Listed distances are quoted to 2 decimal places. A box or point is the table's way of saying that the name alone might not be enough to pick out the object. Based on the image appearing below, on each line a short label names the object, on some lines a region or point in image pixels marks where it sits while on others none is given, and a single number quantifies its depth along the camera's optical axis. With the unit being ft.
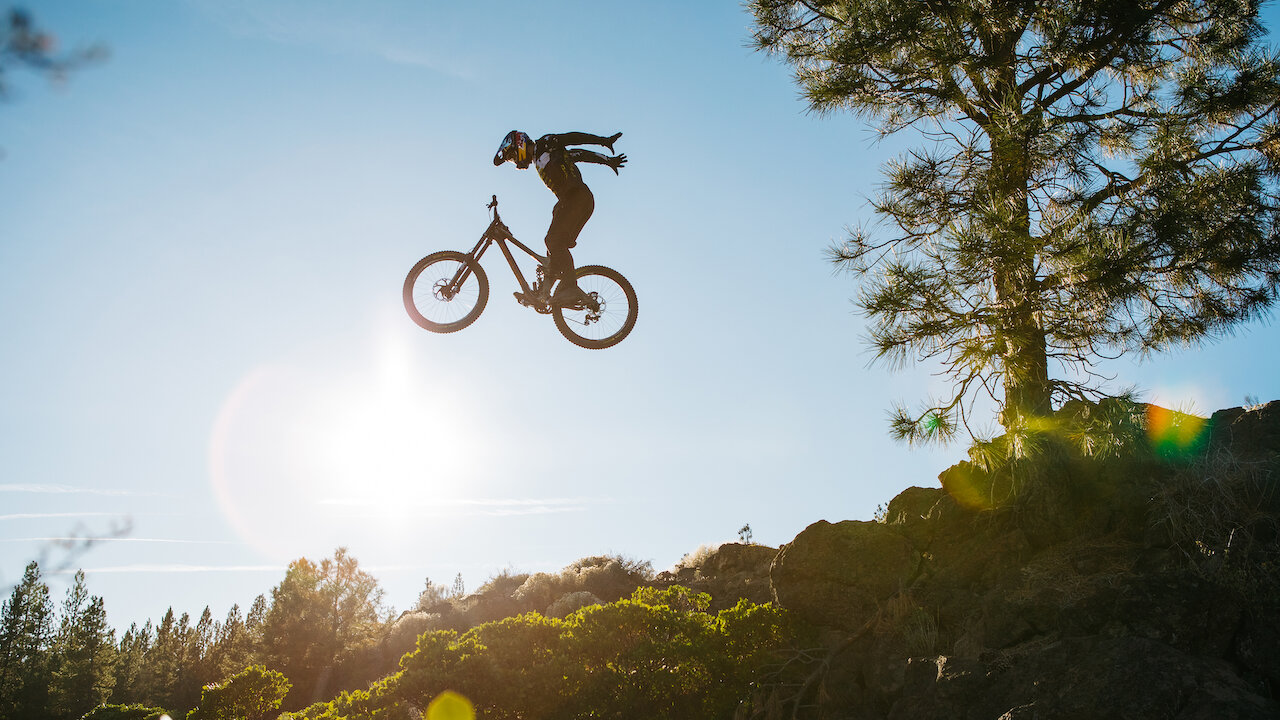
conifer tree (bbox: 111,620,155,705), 97.53
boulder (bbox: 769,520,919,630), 30.81
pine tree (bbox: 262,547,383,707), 68.85
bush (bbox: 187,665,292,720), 36.45
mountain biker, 25.04
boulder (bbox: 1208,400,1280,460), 26.99
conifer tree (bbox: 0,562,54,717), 91.81
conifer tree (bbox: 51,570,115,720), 96.43
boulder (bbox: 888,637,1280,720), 19.07
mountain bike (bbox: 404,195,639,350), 27.50
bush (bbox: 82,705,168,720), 39.37
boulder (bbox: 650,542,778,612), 42.60
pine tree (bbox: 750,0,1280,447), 26.40
